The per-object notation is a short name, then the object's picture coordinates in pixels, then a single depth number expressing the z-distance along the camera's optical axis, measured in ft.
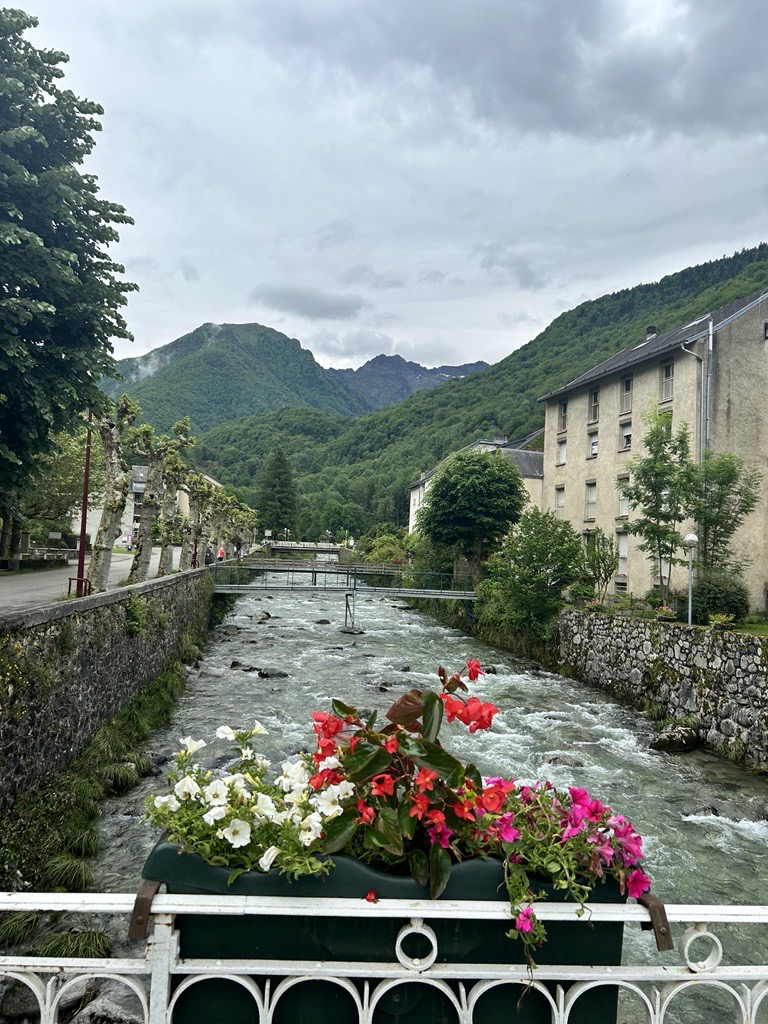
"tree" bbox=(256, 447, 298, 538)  364.38
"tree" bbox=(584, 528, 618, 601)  86.62
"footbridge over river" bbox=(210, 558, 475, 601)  112.06
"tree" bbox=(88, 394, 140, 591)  51.78
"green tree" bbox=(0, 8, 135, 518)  25.71
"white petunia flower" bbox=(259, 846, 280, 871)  7.47
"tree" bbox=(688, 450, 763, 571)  68.39
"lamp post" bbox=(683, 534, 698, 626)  53.11
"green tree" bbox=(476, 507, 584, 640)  83.35
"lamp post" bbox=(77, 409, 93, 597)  51.88
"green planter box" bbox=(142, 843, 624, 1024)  7.58
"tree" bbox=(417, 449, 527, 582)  128.47
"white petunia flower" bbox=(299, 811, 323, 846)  7.61
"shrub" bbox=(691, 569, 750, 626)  60.54
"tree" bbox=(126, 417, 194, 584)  70.03
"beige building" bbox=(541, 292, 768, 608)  84.23
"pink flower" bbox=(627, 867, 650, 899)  7.74
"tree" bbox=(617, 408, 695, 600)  69.15
